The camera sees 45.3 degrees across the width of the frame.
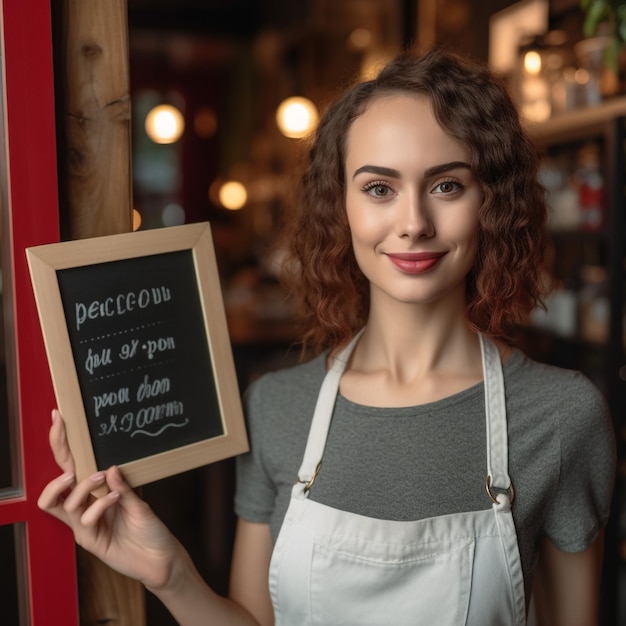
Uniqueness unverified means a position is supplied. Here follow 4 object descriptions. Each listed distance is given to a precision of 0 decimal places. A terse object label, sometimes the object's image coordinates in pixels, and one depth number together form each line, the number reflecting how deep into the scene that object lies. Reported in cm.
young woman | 130
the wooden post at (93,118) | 123
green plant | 167
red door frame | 115
